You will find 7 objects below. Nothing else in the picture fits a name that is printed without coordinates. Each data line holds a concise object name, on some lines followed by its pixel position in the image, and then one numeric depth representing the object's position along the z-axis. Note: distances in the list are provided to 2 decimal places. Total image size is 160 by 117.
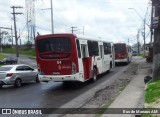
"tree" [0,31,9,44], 69.08
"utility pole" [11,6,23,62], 30.08
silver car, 9.44
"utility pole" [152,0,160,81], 7.85
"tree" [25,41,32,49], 61.53
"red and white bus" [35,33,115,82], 8.25
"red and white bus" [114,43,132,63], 19.36
